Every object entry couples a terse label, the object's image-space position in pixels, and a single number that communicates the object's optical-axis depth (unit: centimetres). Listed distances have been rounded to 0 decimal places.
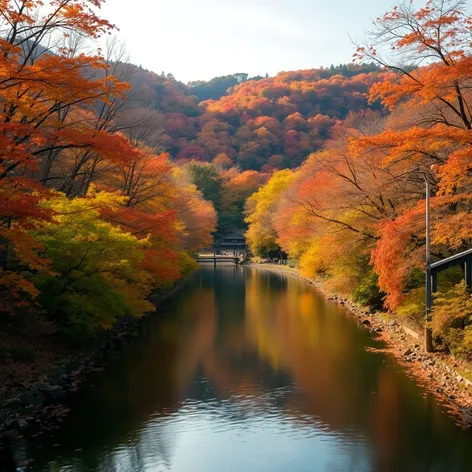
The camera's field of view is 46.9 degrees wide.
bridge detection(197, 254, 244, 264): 7900
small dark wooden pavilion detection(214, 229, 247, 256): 8806
